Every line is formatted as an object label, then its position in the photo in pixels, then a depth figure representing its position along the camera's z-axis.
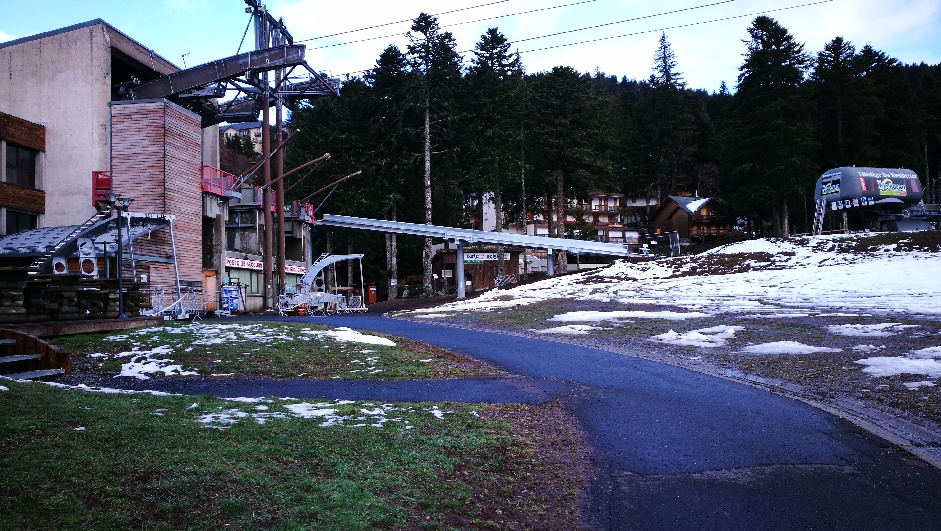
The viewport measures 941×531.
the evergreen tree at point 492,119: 54.78
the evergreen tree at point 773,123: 54.75
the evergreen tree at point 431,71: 53.21
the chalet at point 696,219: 79.00
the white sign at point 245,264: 44.06
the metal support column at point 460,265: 45.45
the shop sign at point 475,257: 53.91
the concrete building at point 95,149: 35.09
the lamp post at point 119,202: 21.09
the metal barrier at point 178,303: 28.80
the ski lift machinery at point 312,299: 36.00
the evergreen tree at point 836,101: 60.81
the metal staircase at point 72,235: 23.02
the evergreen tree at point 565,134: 58.06
